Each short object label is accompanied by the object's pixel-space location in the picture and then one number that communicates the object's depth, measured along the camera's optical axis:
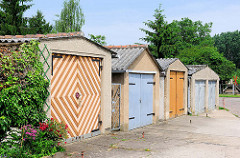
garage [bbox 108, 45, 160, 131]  10.77
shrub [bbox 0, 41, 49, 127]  6.23
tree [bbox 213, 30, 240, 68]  78.62
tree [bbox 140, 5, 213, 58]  37.38
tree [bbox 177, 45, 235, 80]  38.73
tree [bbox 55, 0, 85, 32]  43.75
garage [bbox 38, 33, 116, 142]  7.94
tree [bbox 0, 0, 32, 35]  30.72
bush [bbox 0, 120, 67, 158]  6.20
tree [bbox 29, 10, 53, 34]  32.06
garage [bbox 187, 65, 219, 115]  17.05
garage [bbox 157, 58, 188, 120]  14.11
